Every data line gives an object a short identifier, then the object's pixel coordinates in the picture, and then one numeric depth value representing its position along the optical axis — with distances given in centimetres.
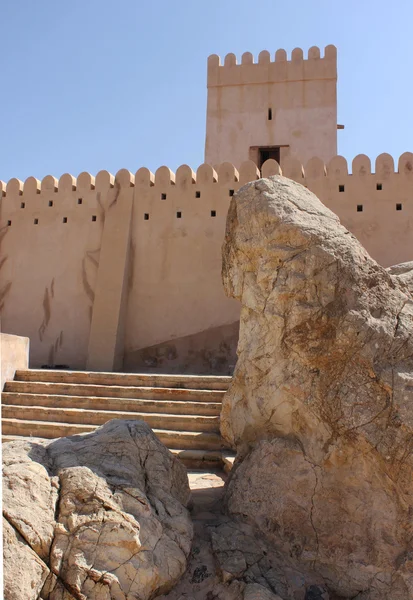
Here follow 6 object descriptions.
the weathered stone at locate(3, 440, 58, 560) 268
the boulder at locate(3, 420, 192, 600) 264
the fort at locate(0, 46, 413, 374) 1028
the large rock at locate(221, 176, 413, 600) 314
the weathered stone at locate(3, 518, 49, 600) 247
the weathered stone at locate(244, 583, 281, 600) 278
